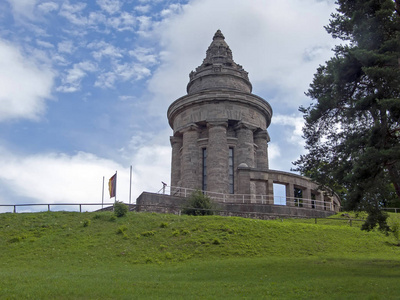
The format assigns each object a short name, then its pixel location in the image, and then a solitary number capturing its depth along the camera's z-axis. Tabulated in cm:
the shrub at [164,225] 2280
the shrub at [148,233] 2162
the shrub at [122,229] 2186
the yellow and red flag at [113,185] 2822
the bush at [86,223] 2308
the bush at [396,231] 2175
